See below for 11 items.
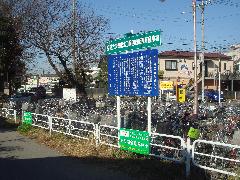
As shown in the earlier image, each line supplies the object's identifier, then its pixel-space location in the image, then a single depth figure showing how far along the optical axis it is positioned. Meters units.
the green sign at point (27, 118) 11.11
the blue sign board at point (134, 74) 5.92
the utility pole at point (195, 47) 15.89
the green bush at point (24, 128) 10.92
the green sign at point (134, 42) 5.69
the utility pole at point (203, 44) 18.20
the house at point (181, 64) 32.73
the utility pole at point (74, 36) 15.36
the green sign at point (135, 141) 5.91
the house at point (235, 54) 47.23
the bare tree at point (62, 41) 15.58
